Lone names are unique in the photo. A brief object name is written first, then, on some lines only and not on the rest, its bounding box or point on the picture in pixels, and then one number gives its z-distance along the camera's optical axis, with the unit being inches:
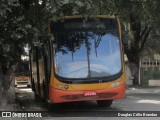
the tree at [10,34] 518.9
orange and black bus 584.4
